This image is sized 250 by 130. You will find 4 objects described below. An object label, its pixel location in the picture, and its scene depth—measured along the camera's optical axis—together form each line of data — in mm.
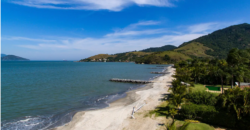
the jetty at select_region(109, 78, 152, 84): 49141
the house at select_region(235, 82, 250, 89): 29825
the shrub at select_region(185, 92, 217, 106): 14086
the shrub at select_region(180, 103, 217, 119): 13084
